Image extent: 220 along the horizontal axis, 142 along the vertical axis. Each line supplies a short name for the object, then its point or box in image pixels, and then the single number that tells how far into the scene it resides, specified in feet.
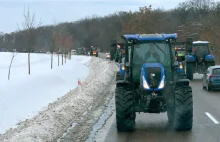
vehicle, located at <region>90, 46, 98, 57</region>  345.76
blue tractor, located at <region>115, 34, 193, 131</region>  38.65
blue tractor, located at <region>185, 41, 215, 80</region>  114.01
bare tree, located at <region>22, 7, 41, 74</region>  129.80
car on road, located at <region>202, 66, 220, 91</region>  84.53
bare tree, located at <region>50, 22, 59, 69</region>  184.51
